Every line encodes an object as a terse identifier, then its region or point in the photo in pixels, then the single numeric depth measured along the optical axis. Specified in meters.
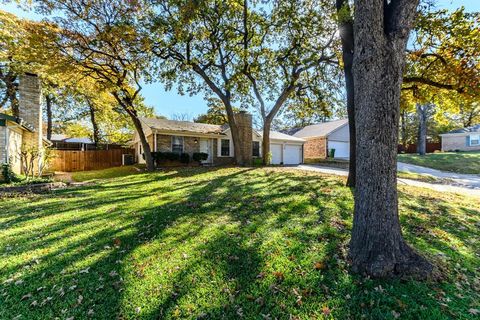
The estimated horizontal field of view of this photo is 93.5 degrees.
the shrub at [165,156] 16.34
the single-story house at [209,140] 17.19
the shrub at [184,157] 17.28
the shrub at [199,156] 17.70
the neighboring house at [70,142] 27.88
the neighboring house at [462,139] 26.38
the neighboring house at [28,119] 11.21
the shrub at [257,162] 16.74
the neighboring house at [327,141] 23.92
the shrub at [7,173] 9.47
